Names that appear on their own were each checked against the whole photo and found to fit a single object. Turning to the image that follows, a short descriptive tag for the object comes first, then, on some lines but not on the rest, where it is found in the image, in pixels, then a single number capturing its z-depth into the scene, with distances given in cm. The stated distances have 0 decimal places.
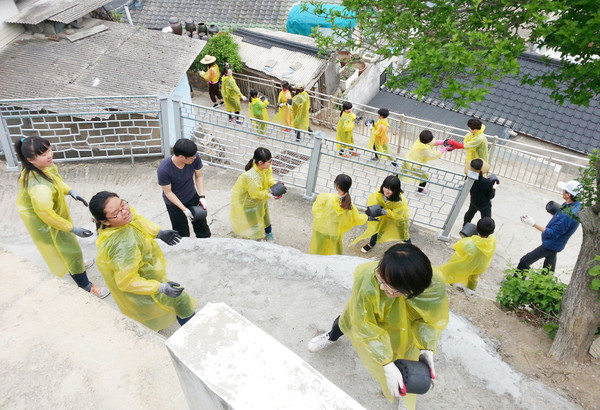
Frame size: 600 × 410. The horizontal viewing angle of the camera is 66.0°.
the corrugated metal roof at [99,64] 733
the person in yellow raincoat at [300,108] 966
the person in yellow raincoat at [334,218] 469
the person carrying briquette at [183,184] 448
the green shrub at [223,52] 1205
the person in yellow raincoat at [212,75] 1113
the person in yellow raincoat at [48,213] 394
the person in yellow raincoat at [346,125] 854
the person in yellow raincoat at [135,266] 320
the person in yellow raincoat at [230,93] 1012
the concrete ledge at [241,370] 169
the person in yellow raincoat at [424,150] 723
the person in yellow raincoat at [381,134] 804
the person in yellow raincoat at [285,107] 995
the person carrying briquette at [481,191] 616
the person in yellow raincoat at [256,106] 957
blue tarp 1430
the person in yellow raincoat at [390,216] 499
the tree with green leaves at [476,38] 310
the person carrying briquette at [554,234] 500
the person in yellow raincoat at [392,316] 254
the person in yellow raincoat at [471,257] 464
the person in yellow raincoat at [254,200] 498
